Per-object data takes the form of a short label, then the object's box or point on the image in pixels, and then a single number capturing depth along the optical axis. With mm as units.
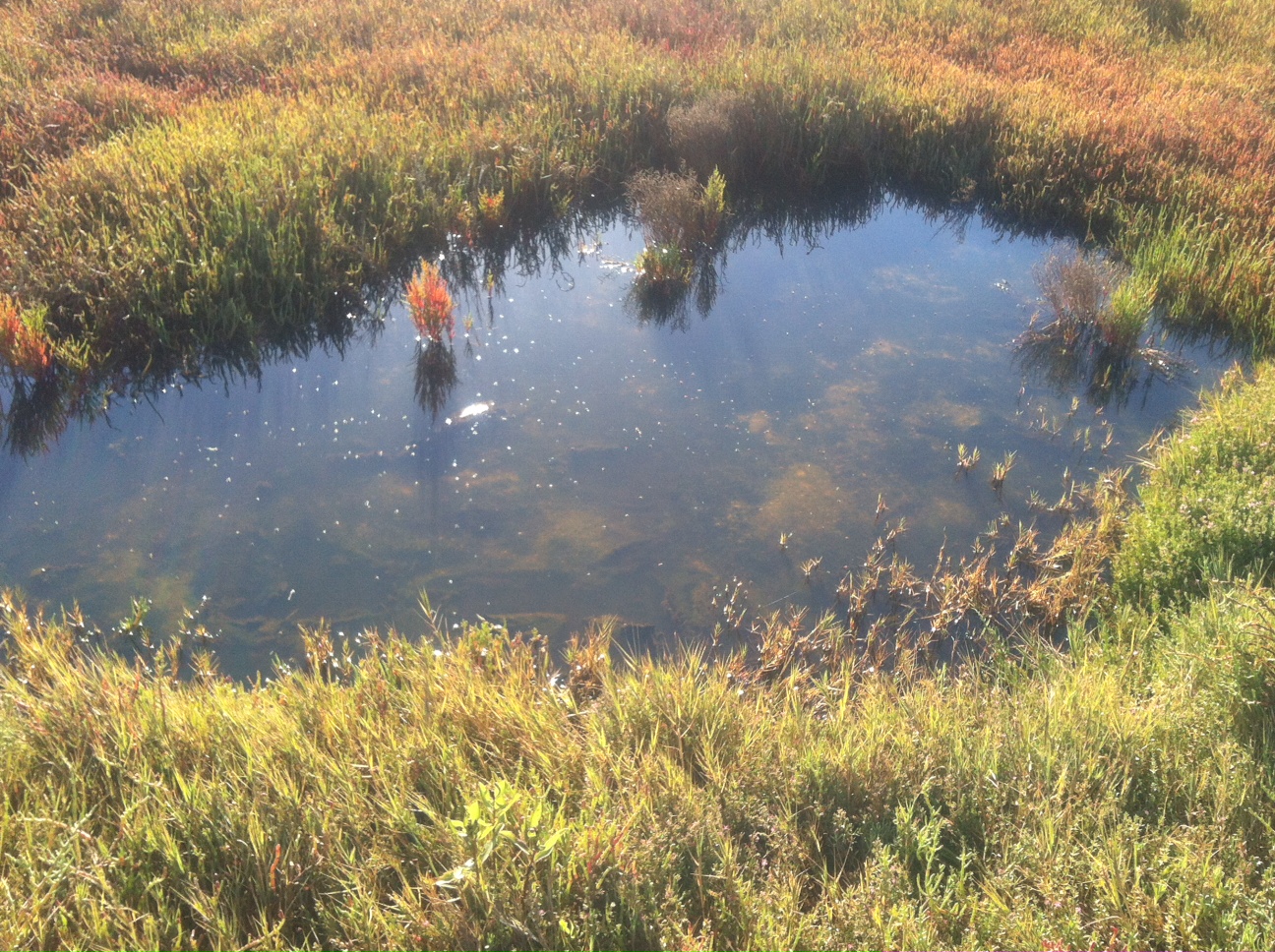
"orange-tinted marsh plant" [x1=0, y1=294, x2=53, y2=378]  4703
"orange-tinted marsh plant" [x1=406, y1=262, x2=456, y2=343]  5531
